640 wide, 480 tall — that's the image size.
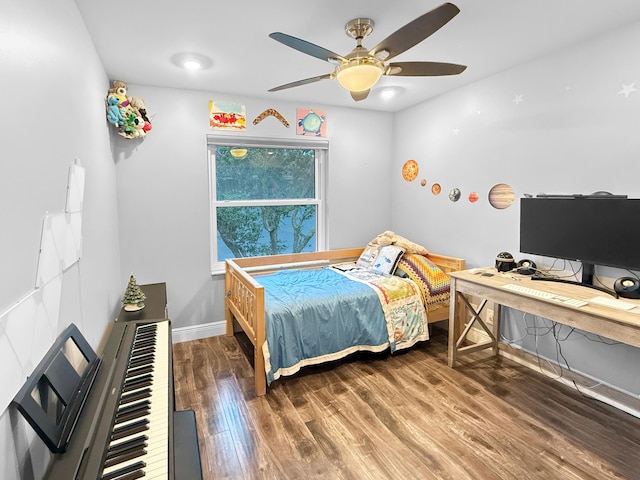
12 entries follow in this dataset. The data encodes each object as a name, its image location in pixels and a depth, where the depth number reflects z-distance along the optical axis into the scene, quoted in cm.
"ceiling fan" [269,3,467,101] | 151
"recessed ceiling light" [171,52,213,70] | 249
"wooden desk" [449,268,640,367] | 185
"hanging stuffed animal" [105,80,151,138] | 271
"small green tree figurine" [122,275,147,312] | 236
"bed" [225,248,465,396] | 255
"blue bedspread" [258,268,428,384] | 262
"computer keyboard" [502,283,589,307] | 206
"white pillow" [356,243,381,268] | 383
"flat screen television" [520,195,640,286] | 213
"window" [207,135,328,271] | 362
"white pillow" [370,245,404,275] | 352
